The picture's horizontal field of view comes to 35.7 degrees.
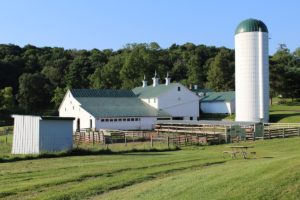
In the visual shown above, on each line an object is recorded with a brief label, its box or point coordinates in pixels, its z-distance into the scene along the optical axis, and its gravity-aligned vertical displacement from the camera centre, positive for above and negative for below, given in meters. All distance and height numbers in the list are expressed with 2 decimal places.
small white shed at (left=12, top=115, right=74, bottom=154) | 28.59 -0.32
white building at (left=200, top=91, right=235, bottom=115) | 72.50 +3.99
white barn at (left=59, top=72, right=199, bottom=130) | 55.12 +2.84
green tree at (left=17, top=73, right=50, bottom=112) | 99.44 +7.87
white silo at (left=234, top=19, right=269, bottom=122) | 57.44 +6.75
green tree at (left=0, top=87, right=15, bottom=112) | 86.88 +5.42
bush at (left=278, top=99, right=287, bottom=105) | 86.26 +4.84
